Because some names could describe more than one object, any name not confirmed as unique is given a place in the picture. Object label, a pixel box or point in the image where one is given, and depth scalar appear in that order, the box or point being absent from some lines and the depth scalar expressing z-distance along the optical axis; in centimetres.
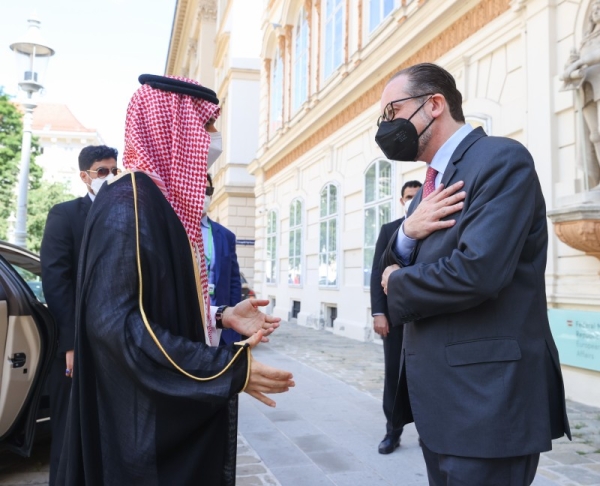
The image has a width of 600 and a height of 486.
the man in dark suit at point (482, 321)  161
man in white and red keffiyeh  153
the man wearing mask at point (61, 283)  318
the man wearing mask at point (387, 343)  420
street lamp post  938
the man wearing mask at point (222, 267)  434
